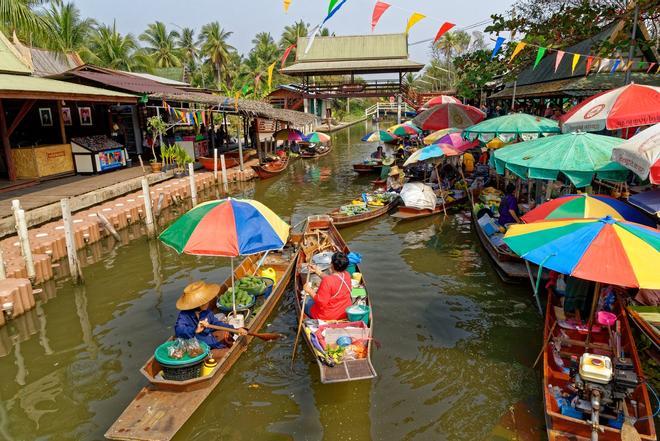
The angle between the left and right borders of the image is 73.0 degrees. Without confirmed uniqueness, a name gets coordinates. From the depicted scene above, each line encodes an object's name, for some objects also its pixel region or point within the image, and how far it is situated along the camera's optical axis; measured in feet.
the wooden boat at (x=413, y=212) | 53.01
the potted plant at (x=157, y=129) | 69.31
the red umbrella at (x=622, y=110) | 30.35
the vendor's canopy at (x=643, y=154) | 22.97
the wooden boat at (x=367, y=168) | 85.56
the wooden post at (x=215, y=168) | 75.77
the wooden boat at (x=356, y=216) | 51.36
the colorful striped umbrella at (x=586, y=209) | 25.35
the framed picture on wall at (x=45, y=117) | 66.72
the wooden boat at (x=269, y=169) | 85.25
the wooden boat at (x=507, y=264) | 34.96
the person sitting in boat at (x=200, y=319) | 22.93
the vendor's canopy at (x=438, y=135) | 61.16
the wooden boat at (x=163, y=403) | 18.84
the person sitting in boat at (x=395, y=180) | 63.49
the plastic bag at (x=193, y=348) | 21.91
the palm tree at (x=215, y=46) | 181.88
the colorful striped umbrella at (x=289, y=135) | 98.78
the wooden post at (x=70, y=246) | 36.76
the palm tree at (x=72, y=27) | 107.94
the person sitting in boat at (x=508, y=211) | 40.14
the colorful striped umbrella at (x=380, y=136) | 82.58
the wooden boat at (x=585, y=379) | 17.28
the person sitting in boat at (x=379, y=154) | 89.51
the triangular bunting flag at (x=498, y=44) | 40.67
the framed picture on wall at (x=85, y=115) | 74.05
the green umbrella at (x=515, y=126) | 42.37
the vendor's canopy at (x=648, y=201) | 24.47
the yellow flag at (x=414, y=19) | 40.85
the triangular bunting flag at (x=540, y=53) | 39.39
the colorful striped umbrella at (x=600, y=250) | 17.42
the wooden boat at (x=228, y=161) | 80.02
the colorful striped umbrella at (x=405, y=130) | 81.46
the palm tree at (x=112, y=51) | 129.70
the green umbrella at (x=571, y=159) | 28.63
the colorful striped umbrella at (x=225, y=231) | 22.40
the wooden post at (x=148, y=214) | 48.60
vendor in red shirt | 25.79
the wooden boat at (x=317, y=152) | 113.47
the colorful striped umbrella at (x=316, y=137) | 100.99
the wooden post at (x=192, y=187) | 61.58
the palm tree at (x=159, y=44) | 174.81
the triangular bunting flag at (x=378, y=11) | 41.98
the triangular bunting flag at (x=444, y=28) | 40.45
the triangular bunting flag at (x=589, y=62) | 41.88
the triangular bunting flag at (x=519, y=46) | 40.03
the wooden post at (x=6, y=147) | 55.83
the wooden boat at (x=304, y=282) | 21.13
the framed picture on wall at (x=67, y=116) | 71.26
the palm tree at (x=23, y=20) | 55.11
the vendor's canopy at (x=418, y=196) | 53.11
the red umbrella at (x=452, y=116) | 63.46
